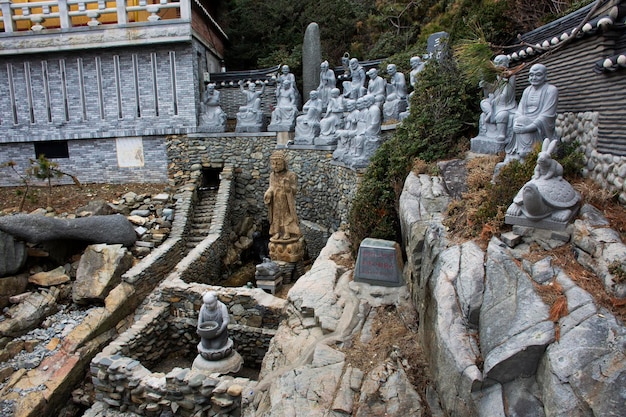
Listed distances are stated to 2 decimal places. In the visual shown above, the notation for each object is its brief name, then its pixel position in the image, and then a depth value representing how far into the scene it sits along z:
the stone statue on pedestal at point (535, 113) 5.62
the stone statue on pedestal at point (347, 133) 11.77
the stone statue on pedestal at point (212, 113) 16.50
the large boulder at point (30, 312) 9.76
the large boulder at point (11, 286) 10.48
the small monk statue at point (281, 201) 11.16
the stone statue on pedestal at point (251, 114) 16.14
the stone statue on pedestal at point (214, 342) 7.96
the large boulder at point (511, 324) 3.45
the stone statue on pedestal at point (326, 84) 16.16
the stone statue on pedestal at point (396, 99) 13.04
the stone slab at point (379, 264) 6.95
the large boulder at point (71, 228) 10.92
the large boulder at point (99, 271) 10.61
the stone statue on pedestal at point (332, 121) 13.59
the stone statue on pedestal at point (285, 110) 15.62
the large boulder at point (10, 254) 10.67
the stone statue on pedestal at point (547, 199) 4.37
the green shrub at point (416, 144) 8.20
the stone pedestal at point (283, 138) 15.52
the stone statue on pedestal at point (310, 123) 14.34
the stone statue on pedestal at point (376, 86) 13.14
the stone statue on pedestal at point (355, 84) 14.32
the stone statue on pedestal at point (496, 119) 7.38
